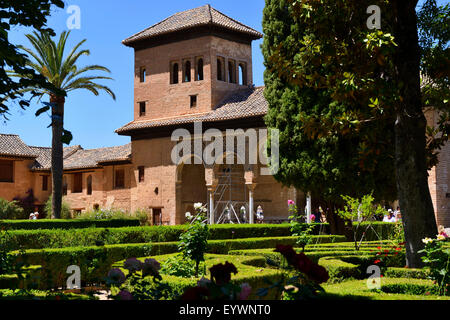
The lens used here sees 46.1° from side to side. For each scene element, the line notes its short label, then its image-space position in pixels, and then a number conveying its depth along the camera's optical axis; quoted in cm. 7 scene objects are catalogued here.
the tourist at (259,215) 2666
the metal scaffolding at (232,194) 2842
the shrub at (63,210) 3368
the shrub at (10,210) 3239
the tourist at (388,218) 2285
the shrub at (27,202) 3619
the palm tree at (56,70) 2472
